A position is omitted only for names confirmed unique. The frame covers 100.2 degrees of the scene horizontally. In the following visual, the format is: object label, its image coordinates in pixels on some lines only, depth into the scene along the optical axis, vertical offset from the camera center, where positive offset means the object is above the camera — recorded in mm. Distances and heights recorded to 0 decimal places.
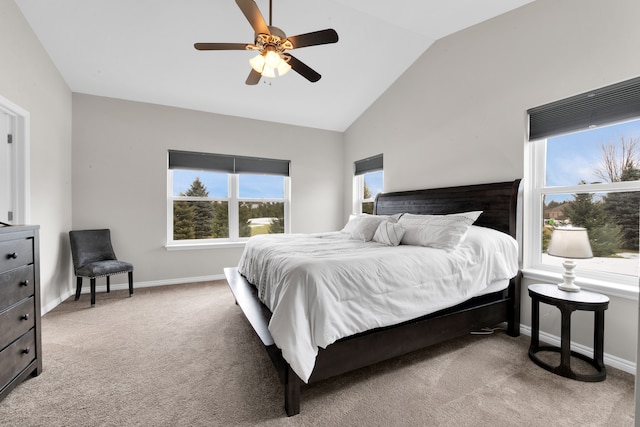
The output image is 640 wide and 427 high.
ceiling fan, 1882 +1279
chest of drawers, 1591 -630
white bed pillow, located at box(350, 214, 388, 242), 3029 -190
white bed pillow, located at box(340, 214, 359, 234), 3388 -207
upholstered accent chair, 3162 -636
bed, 1558 -806
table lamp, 1810 -217
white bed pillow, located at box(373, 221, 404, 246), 2689 -232
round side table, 1836 -778
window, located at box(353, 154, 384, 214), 4570 +521
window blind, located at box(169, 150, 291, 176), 4172 +775
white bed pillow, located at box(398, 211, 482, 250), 2344 -171
